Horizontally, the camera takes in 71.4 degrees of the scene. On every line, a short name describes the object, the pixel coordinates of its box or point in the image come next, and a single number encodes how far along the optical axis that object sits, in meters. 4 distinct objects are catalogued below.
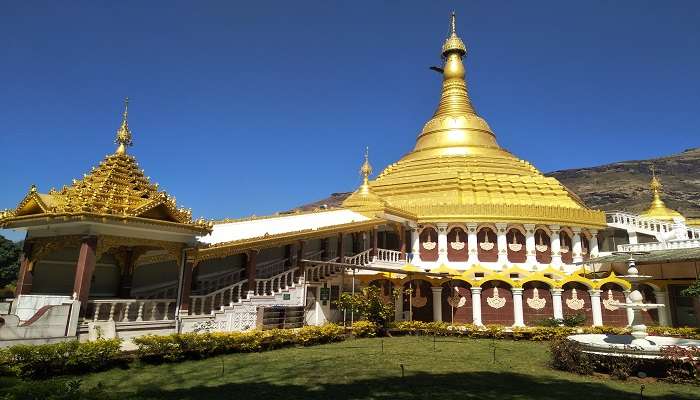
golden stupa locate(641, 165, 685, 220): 40.22
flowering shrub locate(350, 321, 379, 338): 19.59
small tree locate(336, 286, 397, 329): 20.41
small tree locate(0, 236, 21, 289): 46.72
